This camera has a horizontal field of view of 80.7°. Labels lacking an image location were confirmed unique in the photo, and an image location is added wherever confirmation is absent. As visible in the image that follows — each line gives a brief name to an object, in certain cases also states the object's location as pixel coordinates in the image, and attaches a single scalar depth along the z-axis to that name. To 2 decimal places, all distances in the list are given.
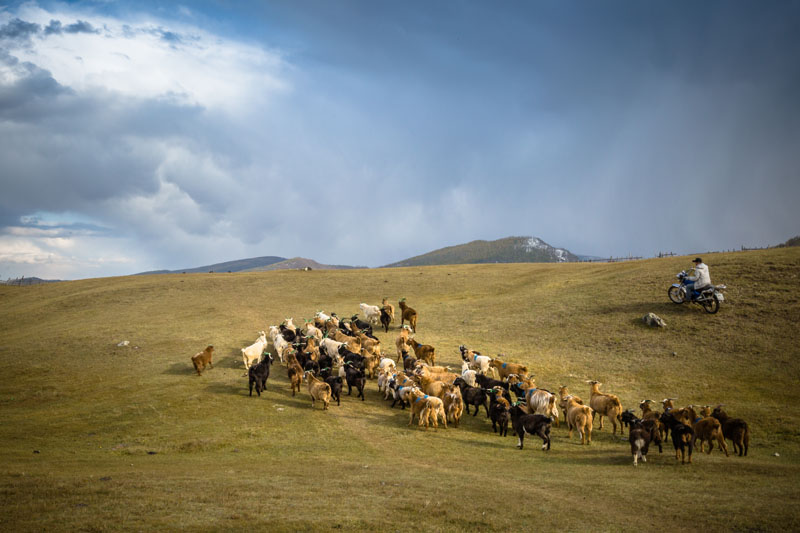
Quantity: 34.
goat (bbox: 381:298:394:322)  29.28
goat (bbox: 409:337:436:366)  21.36
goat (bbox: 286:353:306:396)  17.84
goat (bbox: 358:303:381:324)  31.11
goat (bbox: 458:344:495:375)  20.23
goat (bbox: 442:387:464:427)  15.38
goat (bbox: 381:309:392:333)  28.94
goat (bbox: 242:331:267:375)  20.84
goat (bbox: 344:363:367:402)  17.77
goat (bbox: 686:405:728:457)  12.52
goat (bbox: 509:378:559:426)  15.07
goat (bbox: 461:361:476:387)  17.97
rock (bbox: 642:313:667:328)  25.45
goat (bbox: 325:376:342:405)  16.80
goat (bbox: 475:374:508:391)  17.30
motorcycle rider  26.12
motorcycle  26.08
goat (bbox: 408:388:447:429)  14.91
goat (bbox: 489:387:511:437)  14.77
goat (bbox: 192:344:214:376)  19.69
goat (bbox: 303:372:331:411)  16.03
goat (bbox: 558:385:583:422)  14.99
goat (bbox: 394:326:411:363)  22.56
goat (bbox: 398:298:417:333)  27.72
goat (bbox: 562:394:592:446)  13.94
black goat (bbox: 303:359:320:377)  19.30
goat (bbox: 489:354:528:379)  19.00
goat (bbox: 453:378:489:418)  16.05
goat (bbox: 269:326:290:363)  22.14
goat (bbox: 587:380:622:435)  14.88
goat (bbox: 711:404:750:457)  12.80
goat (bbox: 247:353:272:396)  17.25
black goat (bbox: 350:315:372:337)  26.33
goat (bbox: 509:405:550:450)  13.23
